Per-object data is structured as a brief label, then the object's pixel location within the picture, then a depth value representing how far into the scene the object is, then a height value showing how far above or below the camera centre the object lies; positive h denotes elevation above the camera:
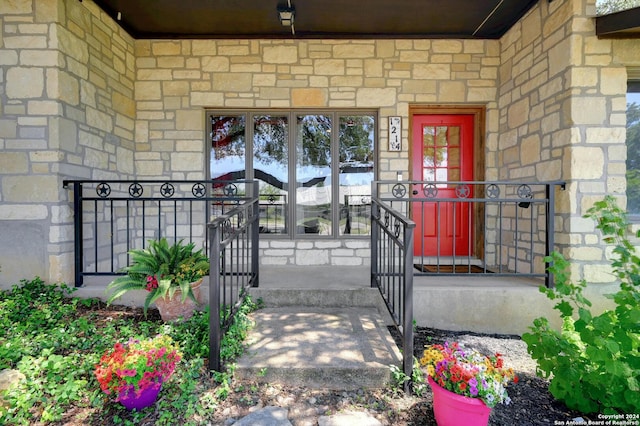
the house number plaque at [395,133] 4.23 +0.97
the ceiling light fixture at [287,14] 3.57 +2.10
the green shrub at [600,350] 1.69 -0.74
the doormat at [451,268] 3.95 -0.68
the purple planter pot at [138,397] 1.71 -0.97
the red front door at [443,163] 4.48 +0.64
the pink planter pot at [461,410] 1.63 -0.97
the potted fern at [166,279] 2.60 -0.54
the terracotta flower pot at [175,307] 2.66 -0.76
